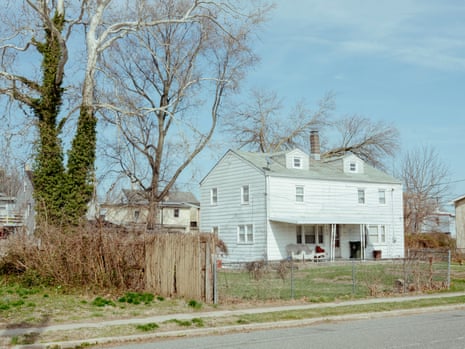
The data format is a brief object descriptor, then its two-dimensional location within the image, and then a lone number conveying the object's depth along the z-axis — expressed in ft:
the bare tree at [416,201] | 197.18
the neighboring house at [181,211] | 232.73
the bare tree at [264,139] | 181.78
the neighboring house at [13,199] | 178.48
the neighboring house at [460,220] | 148.77
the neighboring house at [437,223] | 213.79
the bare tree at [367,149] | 194.70
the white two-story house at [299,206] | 123.24
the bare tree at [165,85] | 88.24
